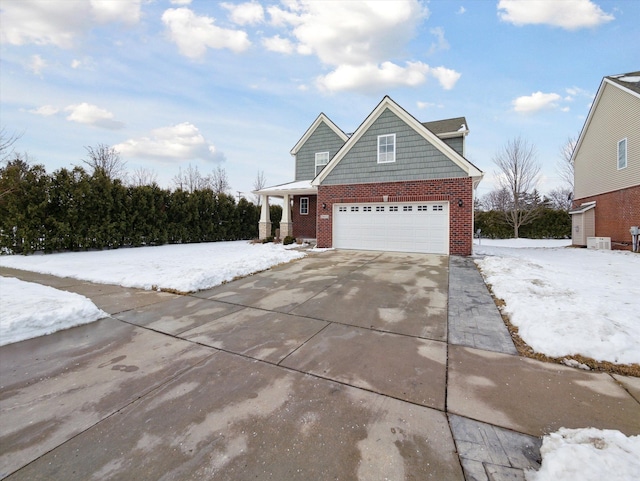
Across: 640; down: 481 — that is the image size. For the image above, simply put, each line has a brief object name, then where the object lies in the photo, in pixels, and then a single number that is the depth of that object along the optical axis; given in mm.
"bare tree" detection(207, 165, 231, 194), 37594
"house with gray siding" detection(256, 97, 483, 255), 11078
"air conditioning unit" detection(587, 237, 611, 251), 14137
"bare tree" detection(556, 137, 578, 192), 26000
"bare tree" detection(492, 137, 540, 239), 23922
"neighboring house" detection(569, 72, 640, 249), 12984
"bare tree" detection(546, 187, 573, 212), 35462
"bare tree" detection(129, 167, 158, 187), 32406
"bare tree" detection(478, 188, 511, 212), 27056
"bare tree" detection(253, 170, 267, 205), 41188
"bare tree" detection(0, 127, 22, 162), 10078
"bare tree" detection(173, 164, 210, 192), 36344
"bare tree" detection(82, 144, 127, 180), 23234
